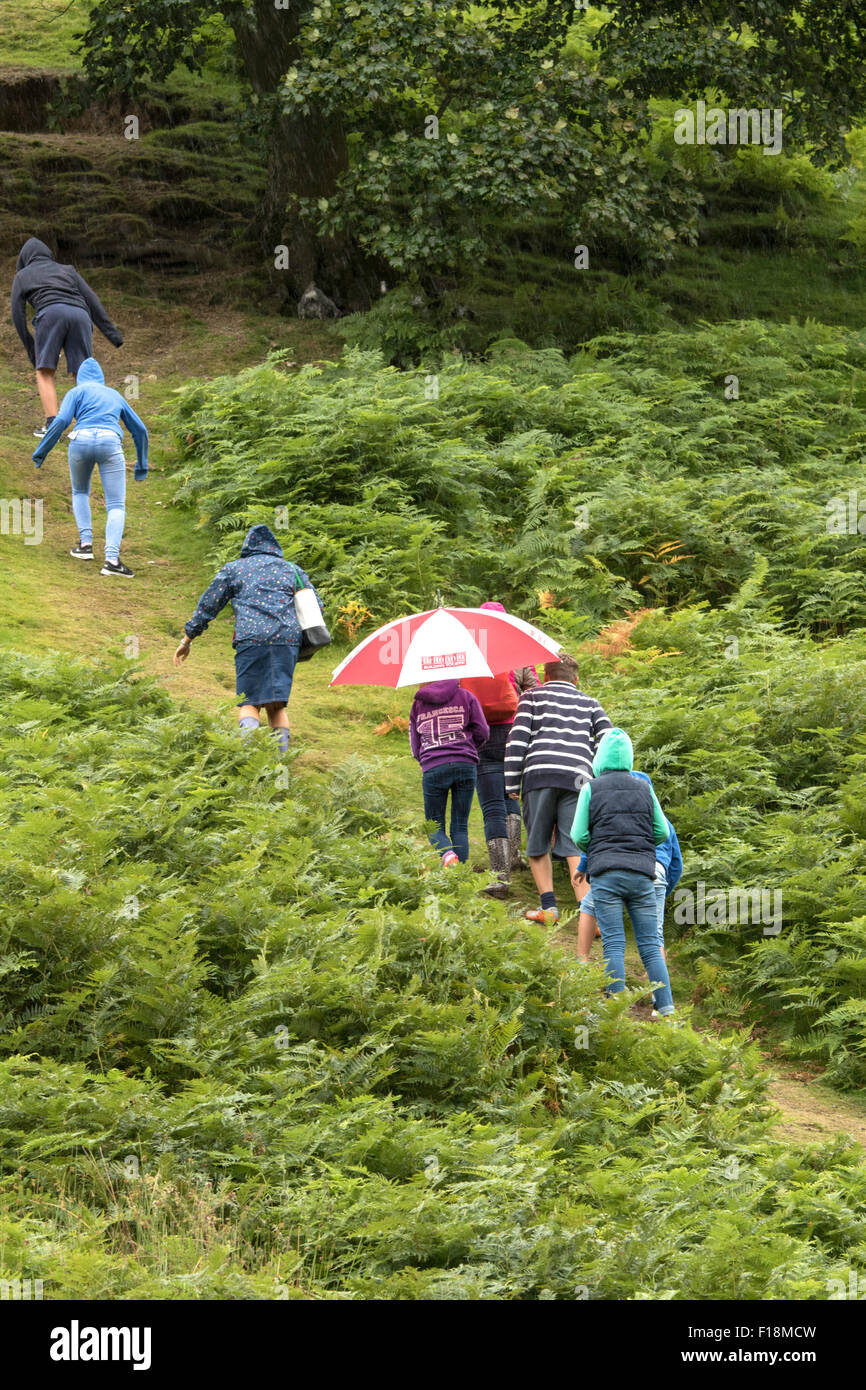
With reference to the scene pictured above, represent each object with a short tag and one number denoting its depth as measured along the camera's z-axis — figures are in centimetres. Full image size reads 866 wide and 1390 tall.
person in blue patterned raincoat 2016
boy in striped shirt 1847
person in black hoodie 3073
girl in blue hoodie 2639
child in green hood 1634
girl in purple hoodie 1906
